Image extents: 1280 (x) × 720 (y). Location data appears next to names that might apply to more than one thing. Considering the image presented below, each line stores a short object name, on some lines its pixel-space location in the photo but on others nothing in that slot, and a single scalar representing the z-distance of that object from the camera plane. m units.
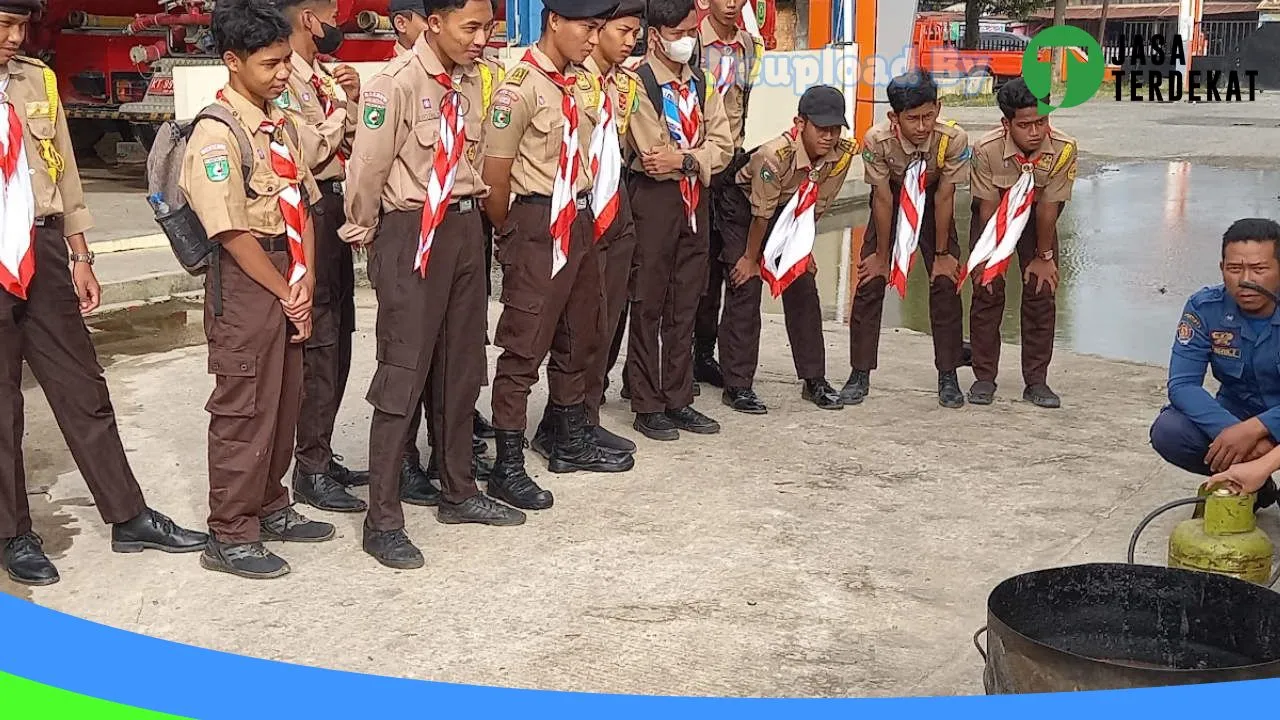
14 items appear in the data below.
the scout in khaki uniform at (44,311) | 3.84
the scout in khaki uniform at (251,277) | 3.85
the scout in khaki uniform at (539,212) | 4.63
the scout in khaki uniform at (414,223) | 4.13
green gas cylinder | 3.67
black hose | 3.46
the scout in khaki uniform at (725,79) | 5.75
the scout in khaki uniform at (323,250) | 4.69
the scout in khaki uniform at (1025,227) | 5.97
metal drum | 3.00
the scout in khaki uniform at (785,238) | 5.91
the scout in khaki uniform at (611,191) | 4.84
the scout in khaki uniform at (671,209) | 5.41
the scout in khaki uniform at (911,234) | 6.05
